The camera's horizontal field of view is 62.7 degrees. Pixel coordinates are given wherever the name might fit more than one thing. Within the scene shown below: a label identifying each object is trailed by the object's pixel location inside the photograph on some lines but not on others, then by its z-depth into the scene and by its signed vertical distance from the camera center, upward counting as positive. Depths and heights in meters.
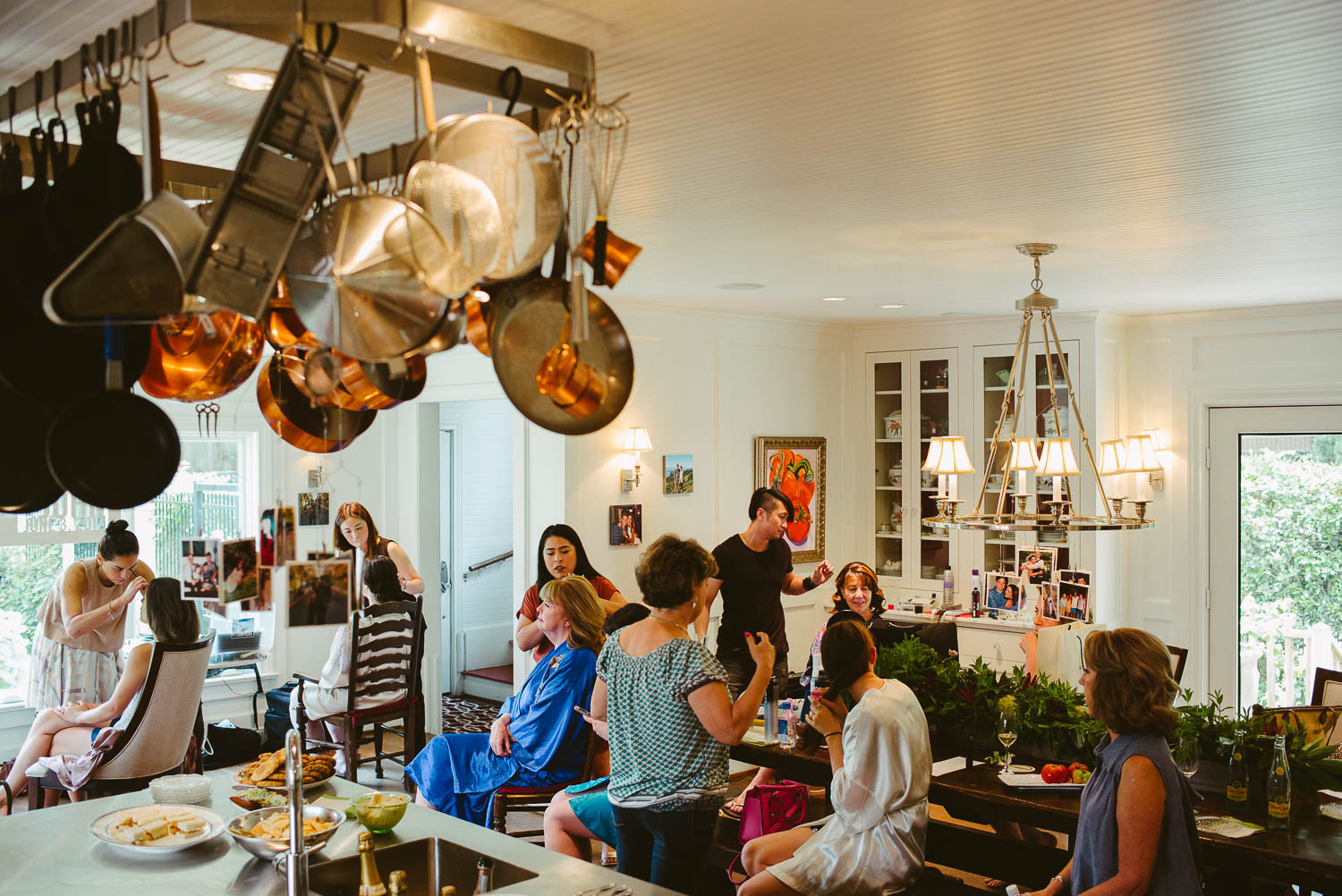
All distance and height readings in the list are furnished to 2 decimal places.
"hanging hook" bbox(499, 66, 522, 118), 1.78 +0.61
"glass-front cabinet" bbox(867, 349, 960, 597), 7.46 -0.01
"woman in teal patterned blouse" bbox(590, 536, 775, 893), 3.07 -0.76
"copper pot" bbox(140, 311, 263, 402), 2.17 +0.20
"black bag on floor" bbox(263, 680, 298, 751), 6.20 -1.49
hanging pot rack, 1.54 +0.64
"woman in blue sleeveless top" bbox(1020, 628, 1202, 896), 2.60 -0.81
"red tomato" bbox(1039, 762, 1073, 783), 3.53 -1.03
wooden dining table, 2.94 -1.10
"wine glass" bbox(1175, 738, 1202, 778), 3.44 -0.94
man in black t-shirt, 5.27 -0.59
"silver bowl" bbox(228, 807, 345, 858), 2.67 -0.95
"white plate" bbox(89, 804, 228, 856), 2.76 -0.99
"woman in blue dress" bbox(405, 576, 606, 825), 4.16 -1.07
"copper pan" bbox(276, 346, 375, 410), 2.13 +0.16
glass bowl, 2.87 -0.94
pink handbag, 3.75 -1.22
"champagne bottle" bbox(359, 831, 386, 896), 2.47 -0.95
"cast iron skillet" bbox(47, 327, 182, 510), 1.70 +0.01
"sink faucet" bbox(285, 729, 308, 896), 2.18 -0.72
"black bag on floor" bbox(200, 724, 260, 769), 5.97 -1.61
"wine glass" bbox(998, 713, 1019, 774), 3.72 -0.94
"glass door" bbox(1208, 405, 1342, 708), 6.43 -0.58
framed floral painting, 7.28 -0.17
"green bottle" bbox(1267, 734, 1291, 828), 3.19 -0.98
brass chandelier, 3.91 -0.06
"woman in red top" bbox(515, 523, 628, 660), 5.29 -0.60
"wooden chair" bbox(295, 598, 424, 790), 5.34 -1.10
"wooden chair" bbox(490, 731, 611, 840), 4.16 -1.31
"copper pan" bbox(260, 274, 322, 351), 2.23 +0.26
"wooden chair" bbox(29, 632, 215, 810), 4.34 -1.08
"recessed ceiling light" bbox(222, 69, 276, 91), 2.38 +0.83
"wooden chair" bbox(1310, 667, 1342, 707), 4.63 -0.99
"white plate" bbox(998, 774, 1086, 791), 3.50 -1.06
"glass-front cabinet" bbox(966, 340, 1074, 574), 6.86 +0.22
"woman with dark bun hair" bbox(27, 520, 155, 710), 5.07 -0.85
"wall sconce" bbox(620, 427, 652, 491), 6.35 +0.04
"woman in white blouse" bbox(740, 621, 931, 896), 3.06 -1.00
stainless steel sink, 2.62 -1.02
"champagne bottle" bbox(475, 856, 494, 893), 2.44 -0.95
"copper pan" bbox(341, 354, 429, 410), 2.19 +0.14
